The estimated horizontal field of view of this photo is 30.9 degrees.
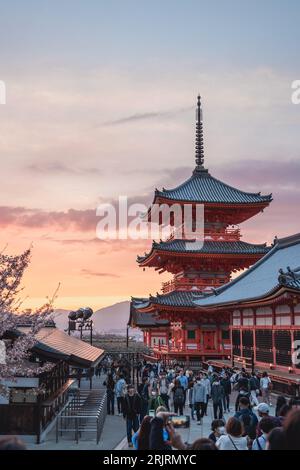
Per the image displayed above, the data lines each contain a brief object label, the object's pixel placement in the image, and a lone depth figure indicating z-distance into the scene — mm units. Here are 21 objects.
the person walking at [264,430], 8148
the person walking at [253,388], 18312
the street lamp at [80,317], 41219
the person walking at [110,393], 22544
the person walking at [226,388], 21719
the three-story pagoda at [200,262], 47188
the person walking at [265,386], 20297
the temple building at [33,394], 15961
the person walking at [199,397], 18969
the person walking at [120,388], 20022
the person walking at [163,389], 19533
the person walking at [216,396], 19109
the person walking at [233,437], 7988
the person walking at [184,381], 22580
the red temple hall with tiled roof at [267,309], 25297
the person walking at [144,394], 16698
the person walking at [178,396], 19562
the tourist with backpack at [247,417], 10492
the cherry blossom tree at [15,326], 14820
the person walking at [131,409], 15562
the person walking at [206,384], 19525
